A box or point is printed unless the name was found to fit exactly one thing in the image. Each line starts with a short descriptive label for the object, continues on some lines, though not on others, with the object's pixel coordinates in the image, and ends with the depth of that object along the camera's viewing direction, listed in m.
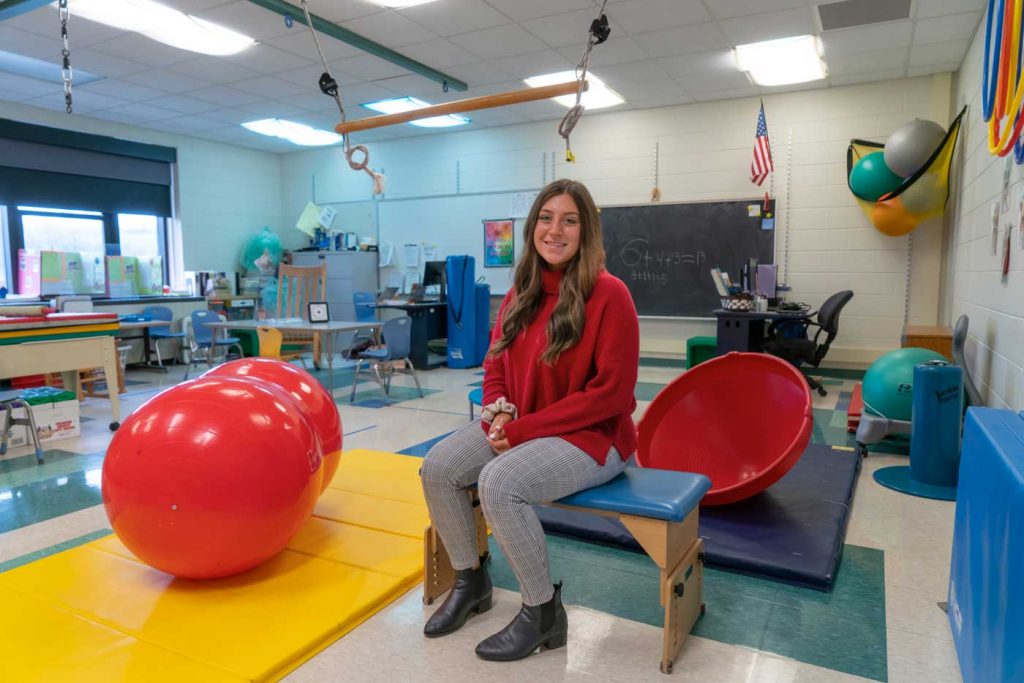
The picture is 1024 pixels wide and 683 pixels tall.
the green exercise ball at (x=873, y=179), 6.12
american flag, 6.95
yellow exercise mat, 1.77
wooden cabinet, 4.49
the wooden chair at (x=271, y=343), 4.92
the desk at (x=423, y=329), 7.59
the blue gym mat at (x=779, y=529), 2.34
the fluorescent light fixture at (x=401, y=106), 7.71
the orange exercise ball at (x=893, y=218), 6.22
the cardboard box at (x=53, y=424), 4.30
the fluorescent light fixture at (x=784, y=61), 5.84
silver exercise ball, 5.68
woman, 1.85
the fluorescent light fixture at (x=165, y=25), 4.93
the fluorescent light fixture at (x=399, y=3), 4.89
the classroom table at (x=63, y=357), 4.07
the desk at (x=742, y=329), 5.78
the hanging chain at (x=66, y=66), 3.46
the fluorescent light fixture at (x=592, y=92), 6.77
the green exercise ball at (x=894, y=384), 3.86
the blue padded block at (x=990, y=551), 1.16
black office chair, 5.73
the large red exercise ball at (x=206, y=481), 1.97
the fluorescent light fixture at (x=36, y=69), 6.16
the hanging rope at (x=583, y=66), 3.02
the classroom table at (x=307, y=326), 5.70
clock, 6.26
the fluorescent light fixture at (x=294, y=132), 8.60
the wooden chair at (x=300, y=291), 7.07
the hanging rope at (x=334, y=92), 3.45
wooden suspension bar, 3.36
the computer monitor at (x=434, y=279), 7.96
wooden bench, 1.77
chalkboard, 7.47
